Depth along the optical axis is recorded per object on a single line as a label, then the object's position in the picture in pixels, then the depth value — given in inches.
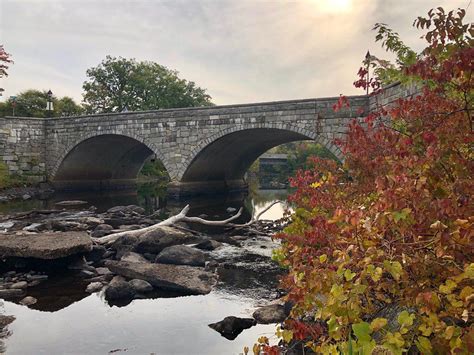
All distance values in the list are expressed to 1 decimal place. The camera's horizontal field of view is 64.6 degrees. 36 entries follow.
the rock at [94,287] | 292.8
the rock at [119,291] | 279.4
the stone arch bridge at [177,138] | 774.5
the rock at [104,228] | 483.2
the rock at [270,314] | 239.9
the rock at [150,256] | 371.9
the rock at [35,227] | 497.5
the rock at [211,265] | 357.5
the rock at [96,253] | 370.0
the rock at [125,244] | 387.0
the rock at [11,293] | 274.3
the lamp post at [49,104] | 1117.2
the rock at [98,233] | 454.6
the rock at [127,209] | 708.7
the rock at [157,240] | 389.7
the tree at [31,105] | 1576.0
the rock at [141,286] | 291.1
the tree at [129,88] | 1750.7
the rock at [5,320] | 229.5
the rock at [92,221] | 551.1
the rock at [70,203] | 840.3
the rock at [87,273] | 323.9
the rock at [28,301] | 264.7
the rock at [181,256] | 354.9
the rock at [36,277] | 308.1
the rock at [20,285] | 289.4
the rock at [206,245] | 434.6
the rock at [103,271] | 330.0
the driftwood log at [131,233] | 414.9
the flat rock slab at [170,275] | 296.2
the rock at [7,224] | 534.3
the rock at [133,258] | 354.4
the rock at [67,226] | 510.6
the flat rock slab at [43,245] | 313.3
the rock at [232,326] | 228.5
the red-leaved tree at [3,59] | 964.6
